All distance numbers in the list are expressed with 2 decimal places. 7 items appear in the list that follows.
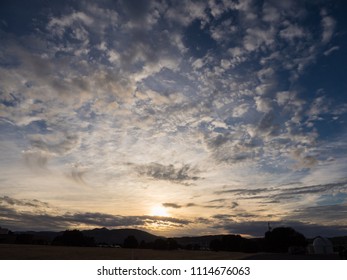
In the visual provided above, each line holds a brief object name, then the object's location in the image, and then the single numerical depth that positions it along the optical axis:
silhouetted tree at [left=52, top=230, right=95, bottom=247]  109.28
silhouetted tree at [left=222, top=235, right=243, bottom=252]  102.26
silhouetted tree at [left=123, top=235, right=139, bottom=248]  95.39
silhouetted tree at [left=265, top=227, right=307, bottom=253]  97.88
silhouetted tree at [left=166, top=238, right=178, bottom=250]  85.34
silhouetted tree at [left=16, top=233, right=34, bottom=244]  86.70
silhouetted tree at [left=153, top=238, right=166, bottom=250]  84.57
